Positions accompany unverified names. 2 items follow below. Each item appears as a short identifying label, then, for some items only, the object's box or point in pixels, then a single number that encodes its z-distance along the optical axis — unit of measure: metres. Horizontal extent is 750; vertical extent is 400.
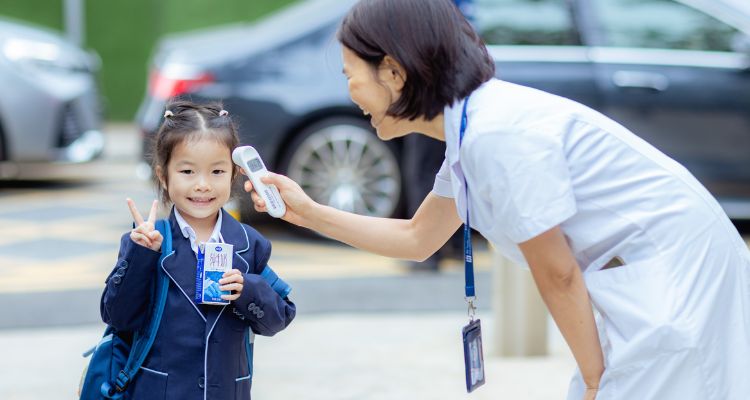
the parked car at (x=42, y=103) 15.11
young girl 4.16
